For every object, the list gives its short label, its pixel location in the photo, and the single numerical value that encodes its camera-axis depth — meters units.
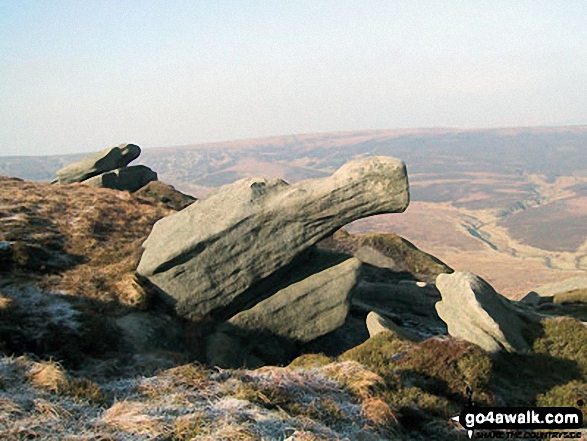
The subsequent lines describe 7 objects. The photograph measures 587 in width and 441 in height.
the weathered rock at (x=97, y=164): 50.06
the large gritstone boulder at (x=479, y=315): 18.36
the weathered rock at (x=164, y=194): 48.89
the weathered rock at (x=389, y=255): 39.12
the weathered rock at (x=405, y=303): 27.55
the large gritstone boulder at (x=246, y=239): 22.98
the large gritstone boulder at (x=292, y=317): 23.30
